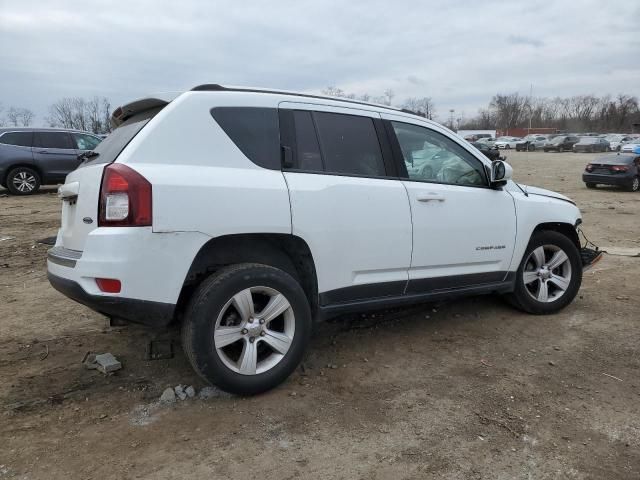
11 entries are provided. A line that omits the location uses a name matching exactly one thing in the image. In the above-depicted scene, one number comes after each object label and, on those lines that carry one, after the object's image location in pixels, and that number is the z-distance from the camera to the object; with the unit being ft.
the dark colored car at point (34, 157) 45.68
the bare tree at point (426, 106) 298.15
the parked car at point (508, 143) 197.47
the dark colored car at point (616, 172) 57.52
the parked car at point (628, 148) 127.67
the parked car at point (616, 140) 169.11
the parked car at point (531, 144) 183.26
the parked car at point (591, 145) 158.71
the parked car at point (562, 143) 168.25
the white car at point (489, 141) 194.70
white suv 9.48
